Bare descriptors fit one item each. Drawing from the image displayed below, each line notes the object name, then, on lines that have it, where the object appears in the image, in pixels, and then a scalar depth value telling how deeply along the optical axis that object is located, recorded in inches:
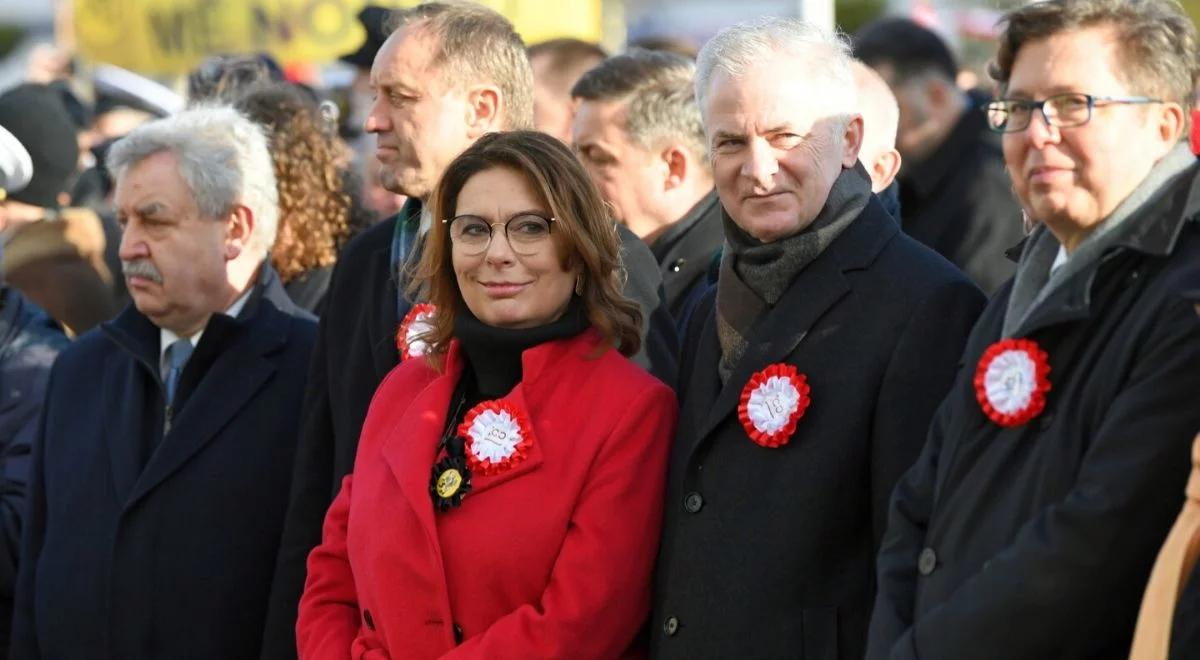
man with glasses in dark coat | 254.4
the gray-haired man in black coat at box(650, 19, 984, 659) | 313.6
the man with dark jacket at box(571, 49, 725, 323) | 467.8
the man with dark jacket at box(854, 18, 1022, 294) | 567.2
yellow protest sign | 960.9
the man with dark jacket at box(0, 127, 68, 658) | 476.1
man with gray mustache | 426.9
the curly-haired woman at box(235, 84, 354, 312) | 501.4
